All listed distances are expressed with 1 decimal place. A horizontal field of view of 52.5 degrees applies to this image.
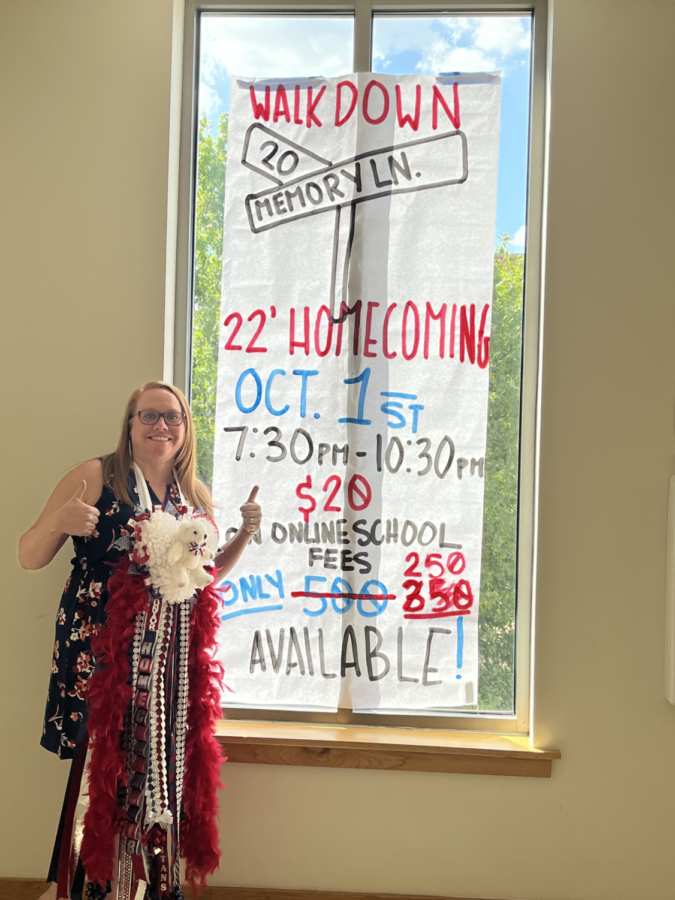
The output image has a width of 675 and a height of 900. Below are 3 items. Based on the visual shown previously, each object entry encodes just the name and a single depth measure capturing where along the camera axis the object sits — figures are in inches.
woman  60.9
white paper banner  81.9
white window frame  81.3
